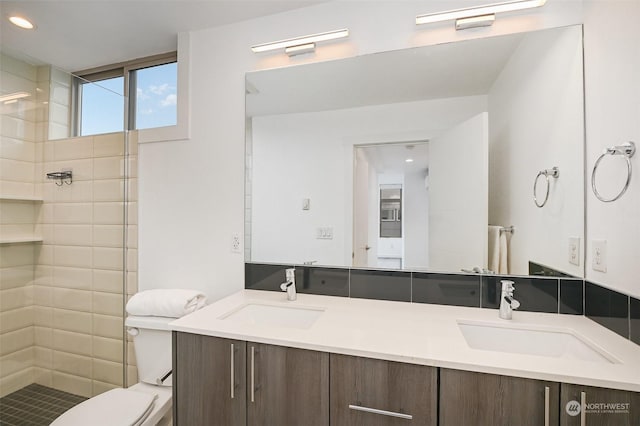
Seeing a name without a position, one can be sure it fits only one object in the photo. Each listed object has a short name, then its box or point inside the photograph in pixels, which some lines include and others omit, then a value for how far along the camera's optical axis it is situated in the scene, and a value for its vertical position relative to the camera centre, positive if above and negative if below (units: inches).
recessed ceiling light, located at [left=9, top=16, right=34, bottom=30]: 66.5 +44.1
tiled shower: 76.1 -10.3
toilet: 49.4 -34.0
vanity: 32.1 -19.4
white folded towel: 62.1 -19.2
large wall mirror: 51.5 +11.5
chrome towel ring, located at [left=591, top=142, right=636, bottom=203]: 37.9 +8.4
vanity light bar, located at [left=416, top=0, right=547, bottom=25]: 51.3 +37.1
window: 81.0 +32.8
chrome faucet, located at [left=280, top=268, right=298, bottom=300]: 60.4 -14.6
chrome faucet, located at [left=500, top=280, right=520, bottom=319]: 48.6 -13.9
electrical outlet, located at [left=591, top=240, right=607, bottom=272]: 43.7 -6.0
